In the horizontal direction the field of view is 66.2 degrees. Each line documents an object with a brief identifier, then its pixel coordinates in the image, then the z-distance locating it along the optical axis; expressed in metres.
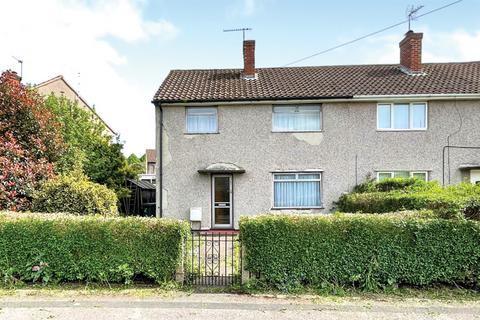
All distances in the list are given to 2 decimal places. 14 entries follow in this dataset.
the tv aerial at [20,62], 21.84
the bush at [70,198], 10.74
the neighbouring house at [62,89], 26.95
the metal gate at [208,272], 7.18
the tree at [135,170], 23.50
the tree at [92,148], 19.89
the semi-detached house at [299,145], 14.59
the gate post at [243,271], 6.91
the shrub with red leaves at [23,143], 11.16
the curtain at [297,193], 14.72
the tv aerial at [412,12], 16.80
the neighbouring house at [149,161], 58.22
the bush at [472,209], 7.02
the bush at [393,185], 11.11
